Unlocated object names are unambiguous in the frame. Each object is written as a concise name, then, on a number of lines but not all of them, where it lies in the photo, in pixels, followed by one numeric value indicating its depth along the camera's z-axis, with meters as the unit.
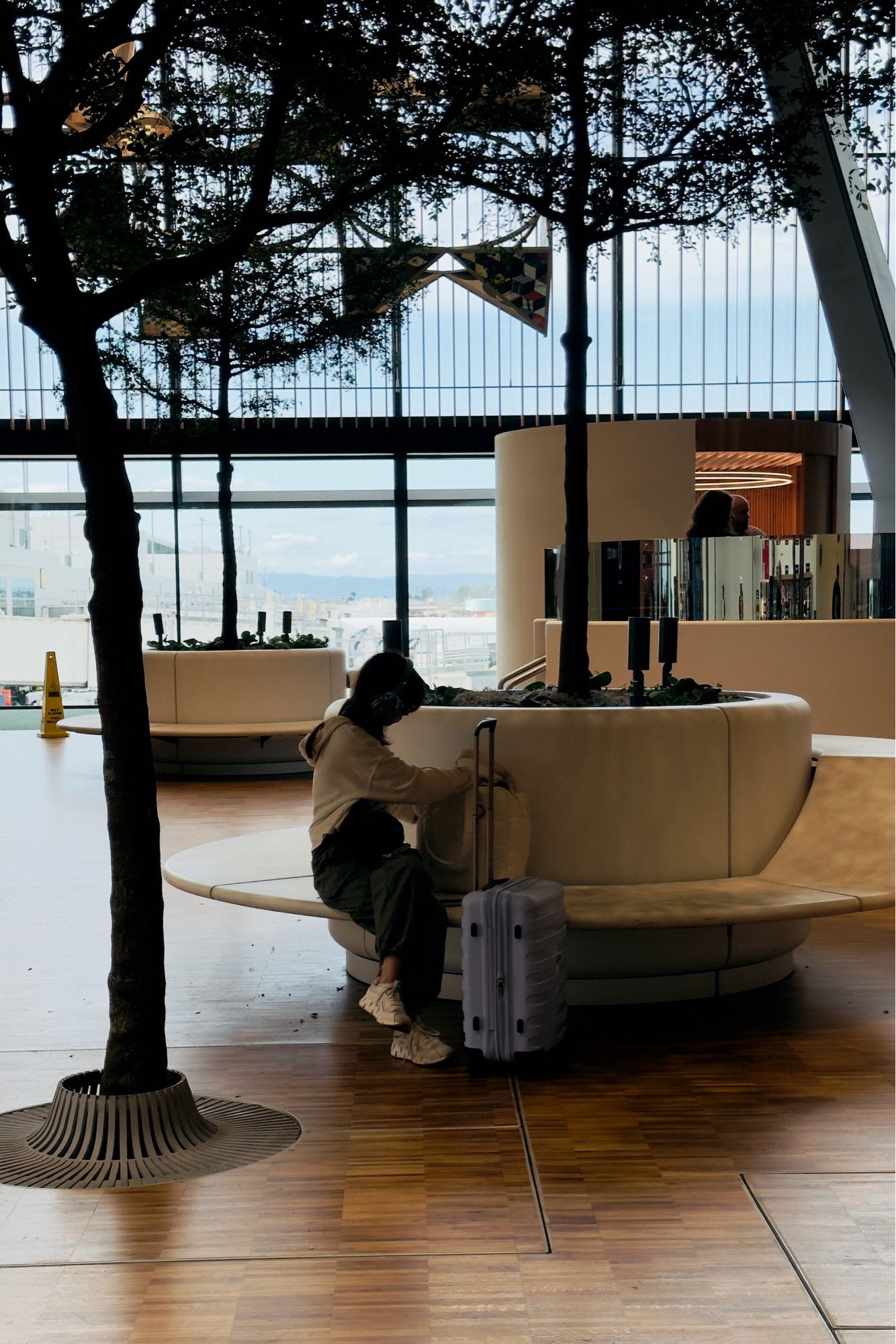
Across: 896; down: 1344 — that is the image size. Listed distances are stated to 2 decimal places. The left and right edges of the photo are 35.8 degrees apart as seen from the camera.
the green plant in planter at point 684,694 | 5.05
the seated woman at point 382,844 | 3.98
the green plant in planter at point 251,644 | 12.41
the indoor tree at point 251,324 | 12.31
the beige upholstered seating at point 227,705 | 11.66
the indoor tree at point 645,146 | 4.79
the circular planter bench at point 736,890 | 4.21
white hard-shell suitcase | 3.77
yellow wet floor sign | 15.10
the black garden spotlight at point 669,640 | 5.01
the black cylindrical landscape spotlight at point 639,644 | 4.71
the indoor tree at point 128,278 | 3.21
